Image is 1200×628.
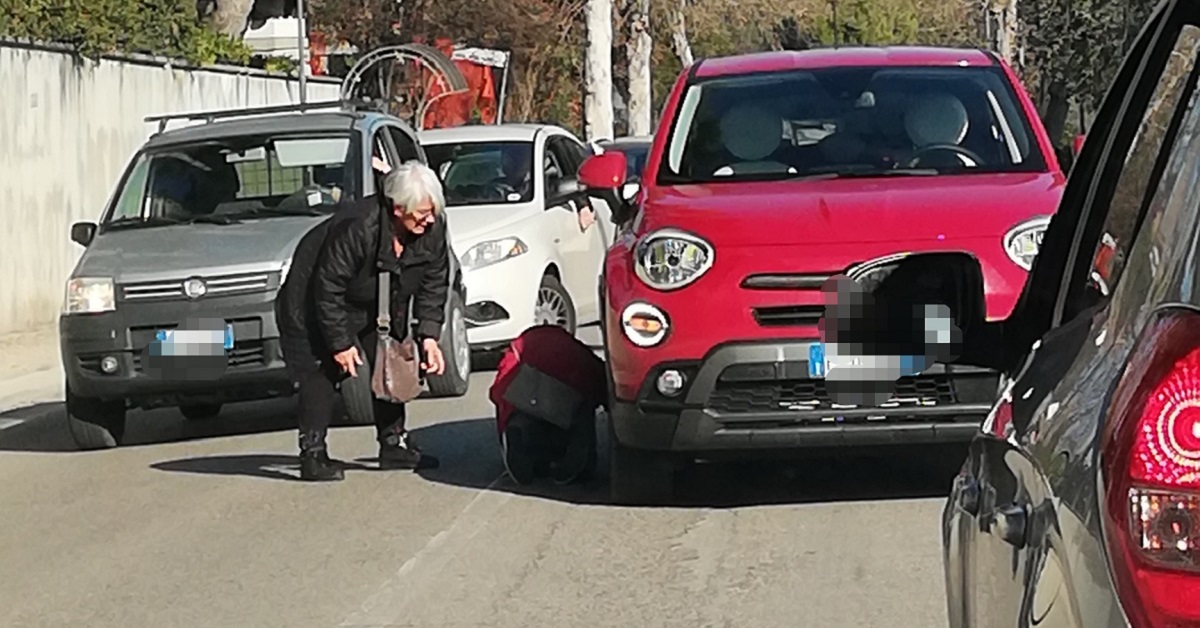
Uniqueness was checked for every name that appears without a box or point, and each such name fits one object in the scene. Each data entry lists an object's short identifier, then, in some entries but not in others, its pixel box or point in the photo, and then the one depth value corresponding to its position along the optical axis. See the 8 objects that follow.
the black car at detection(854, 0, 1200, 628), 2.43
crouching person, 9.19
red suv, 7.95
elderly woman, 9.75
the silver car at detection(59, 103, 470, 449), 11.27
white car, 13.97
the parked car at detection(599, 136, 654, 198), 20.39
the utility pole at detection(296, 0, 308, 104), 25.86
